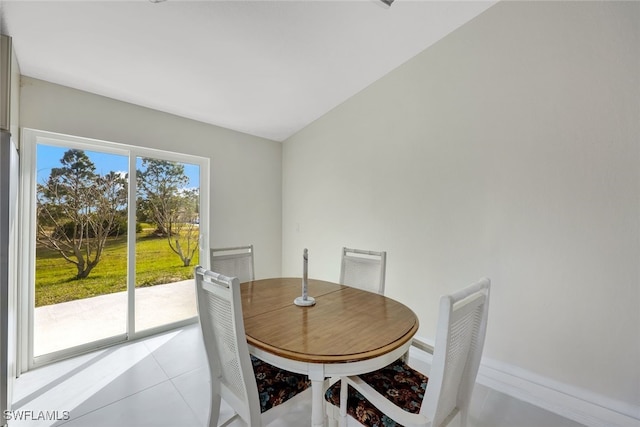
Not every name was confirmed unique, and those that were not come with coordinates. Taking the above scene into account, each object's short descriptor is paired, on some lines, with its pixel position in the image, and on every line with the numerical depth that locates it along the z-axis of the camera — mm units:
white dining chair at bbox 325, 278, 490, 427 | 986
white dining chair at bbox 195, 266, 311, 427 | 1185
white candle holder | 1690
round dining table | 1126
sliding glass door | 2176
